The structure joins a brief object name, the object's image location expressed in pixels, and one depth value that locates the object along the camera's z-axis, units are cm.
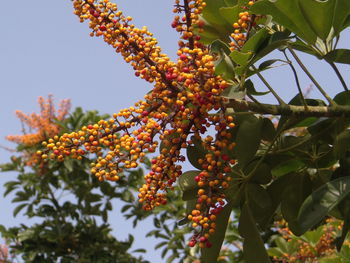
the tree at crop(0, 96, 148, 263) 623
